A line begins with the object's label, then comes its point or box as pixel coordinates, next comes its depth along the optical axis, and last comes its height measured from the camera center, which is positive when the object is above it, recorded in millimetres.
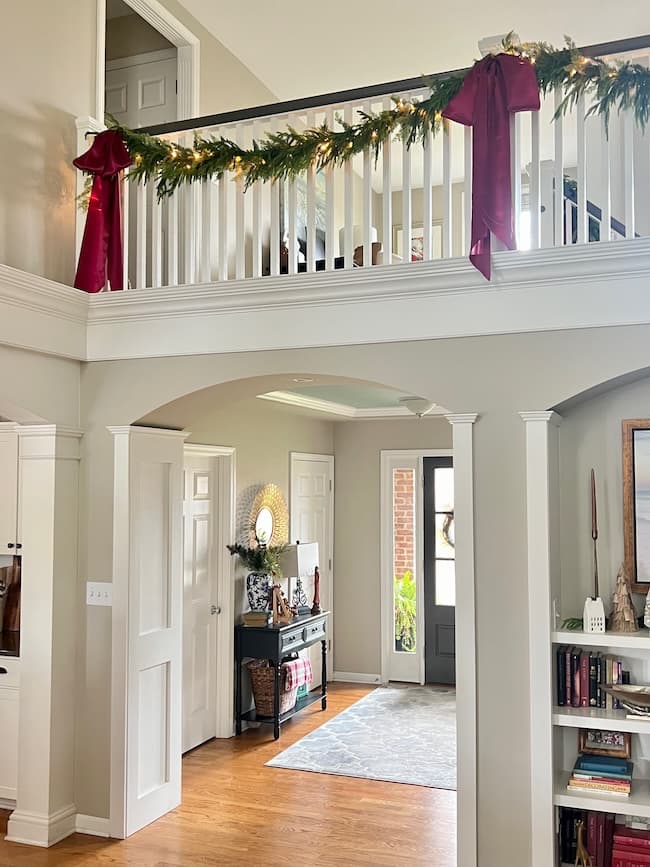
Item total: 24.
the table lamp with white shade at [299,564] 6320 -436
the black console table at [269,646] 5891 -971
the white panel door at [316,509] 7203 -30
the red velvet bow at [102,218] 4246 +1427
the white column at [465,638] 3541 -555
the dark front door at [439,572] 7535 -586
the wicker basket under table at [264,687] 6023 -1266
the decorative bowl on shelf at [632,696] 3348 -746
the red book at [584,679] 3533 -712
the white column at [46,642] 4152 -664
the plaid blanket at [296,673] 6109 -1216
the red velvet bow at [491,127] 3500 +1559
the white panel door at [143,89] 5594 +2741
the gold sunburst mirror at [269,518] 6340 -93
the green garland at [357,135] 3414 +1669
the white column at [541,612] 3412 -431
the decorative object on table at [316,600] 6638 -734
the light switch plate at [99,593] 4273 -430
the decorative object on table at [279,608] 6090 -726
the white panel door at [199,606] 5613 -664
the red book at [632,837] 3418 -1334
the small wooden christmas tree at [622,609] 3488 -423
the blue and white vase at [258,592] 6164 -615
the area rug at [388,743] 5195 -1585
